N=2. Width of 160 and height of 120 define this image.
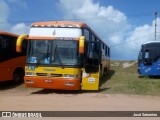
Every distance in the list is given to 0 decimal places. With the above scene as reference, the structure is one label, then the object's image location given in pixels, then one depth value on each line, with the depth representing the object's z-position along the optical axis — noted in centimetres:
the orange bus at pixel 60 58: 804
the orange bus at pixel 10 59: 931
